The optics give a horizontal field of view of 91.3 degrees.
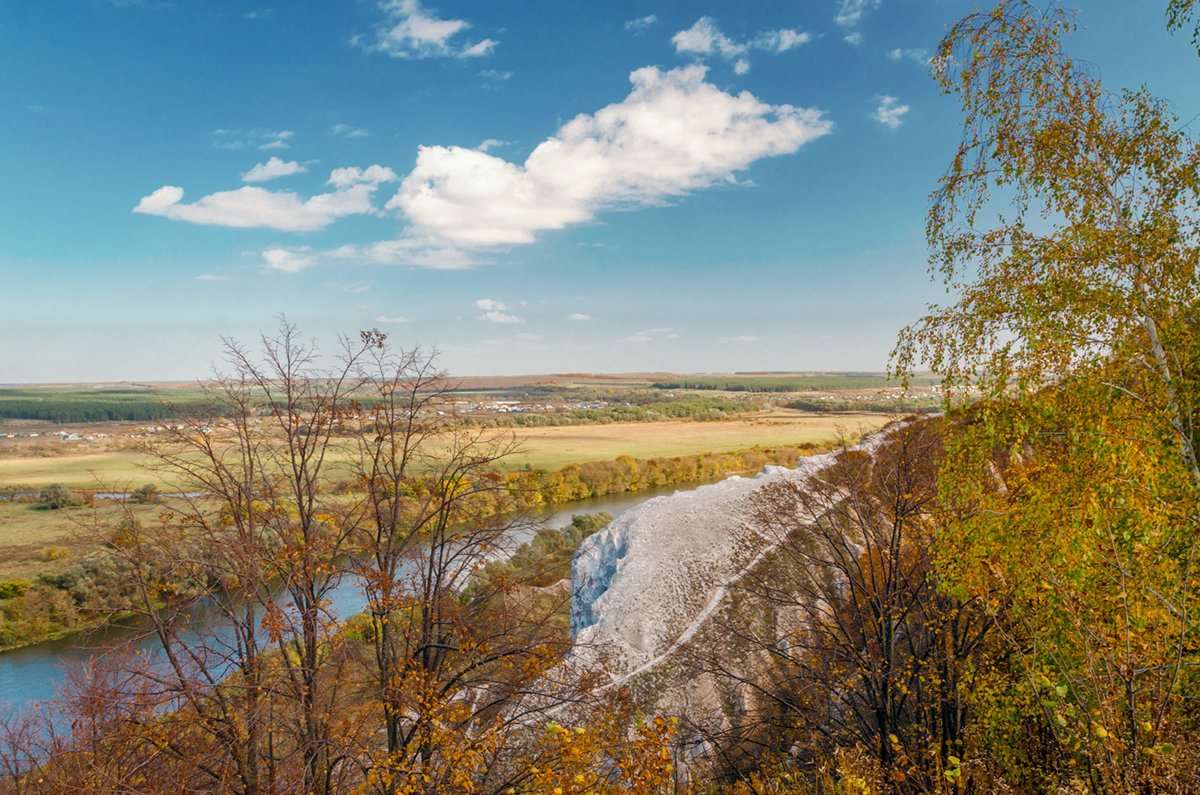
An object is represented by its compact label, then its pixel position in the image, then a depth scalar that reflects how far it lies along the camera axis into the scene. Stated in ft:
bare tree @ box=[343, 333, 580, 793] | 41.52
